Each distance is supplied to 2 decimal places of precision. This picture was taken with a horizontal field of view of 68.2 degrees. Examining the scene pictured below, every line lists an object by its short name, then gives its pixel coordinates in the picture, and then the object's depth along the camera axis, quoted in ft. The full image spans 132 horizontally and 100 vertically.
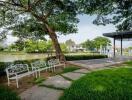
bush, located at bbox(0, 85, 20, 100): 9.91
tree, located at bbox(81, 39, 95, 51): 115.68
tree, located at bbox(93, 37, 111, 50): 108.87
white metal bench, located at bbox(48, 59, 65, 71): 19.13
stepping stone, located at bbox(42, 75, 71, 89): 12.52
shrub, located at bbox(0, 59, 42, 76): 16.73
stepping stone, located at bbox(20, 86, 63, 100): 10.06
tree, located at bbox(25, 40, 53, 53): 106.79
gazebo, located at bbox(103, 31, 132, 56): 31.62
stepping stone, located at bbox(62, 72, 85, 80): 15.27
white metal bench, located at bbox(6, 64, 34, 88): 14.02
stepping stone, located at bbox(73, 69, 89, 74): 18.02
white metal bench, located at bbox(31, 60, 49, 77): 17.30
